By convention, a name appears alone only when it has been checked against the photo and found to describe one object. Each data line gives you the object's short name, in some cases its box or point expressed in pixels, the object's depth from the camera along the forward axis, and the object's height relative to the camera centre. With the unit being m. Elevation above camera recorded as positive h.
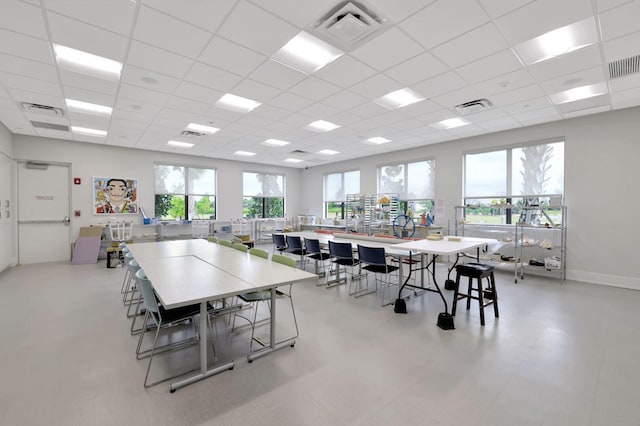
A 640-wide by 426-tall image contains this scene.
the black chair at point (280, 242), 5.98 -0.73
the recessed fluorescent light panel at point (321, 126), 5.72 +1.77
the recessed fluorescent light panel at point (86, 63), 3.15 +1.76
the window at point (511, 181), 5.75 +0.66
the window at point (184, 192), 8.60 +0.52
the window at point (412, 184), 7.82 +0.76
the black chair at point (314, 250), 5.13 -0.78
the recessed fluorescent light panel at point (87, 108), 4.61 +1.74
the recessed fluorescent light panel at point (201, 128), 5.87 +1.75
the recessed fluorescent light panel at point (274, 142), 7.06 +1.74
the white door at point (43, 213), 6.70 -0.13
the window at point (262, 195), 10.43 +0.53
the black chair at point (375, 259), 3.95 -0.73
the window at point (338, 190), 10.05 +0.73
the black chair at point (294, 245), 5.57 -0.75
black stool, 3.26 -0.82
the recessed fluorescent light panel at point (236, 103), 4.50 +1.77
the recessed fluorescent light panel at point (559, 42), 2.72 +1.78
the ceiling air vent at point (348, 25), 2.49 +1.77
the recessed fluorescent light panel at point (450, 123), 5.53 +1.78
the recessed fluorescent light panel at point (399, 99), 4.29 +1.79
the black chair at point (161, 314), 2.25 -0.92
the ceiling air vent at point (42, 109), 4.69 +1.72
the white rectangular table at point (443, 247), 3.08 -0.44
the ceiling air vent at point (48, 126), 5.68 +1.72
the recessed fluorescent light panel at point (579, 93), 4.04 +1.79
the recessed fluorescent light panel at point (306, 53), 2.98 +1.79
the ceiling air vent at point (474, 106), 4.57 +1.77
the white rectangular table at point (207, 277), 2.13 -0.64
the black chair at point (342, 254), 4.47 -0.73
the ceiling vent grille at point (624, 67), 3.30 +1.77
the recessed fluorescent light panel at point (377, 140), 6.88 +1.76
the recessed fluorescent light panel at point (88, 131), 6.09 +1.73
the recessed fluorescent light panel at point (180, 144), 7.26 +1.72
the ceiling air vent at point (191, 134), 6.34 +1.74
